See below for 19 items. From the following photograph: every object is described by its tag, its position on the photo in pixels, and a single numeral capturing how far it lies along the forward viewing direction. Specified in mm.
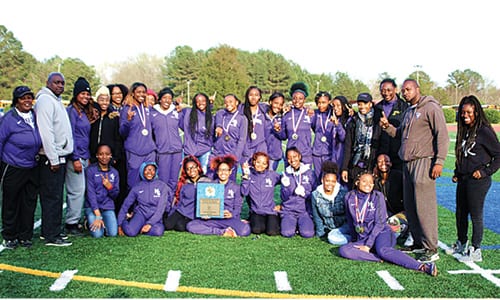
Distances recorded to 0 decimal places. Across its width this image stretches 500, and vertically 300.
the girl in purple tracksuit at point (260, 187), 6818
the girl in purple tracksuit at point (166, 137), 7219
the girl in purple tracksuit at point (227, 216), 6473
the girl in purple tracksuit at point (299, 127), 7520
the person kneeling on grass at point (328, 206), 6387
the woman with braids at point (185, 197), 6707
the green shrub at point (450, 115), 38806
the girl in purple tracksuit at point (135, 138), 7027
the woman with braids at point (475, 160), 5242
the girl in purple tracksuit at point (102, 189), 6484
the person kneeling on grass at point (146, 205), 6406
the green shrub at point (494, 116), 36469
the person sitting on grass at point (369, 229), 5207
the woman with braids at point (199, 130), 7551
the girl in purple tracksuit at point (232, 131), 7531
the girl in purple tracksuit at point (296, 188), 6777
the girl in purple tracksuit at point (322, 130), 7371
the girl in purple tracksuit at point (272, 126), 7750
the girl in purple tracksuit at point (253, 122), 7633
